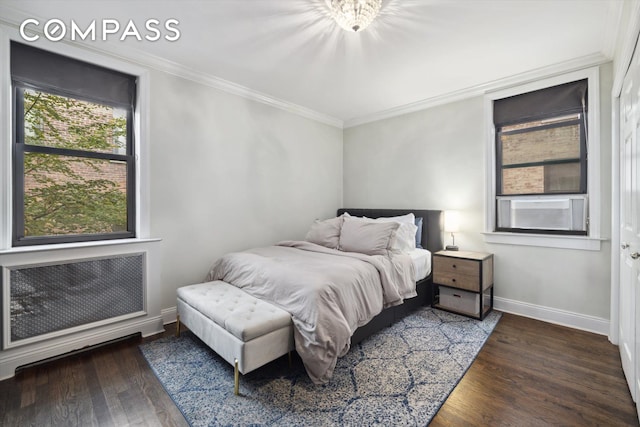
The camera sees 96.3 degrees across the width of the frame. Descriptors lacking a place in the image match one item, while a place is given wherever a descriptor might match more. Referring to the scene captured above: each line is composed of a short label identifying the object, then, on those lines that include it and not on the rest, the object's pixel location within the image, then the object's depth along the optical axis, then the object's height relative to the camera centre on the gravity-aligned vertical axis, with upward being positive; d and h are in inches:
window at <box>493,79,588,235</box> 111.9 +21.6
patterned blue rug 64.6 -45.5
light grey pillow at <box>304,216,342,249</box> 133.4 -10.1
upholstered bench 71.5 -31.1
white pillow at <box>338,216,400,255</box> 116.7 -10.4
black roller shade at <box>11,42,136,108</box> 87.0 +45.0
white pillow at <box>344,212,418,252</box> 121.2 -11.5
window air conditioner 112.4 -0.2
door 62.5 -4.1
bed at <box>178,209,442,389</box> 76.5 -22.4
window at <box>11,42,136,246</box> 88.3 +21.0
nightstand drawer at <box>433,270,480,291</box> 116.3 -28.9
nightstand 116.1 -29.5
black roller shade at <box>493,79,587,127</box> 110.8 +44.6
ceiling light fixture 75.2 +53.9
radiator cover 81.1 -26.2
